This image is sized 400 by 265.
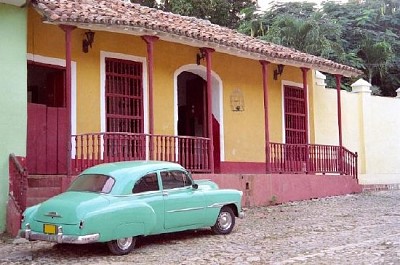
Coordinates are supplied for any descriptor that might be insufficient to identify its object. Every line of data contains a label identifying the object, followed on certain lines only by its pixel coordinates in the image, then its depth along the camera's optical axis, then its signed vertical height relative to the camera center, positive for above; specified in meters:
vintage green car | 7.78 -0.56
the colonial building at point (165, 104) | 11.67 +1.64
